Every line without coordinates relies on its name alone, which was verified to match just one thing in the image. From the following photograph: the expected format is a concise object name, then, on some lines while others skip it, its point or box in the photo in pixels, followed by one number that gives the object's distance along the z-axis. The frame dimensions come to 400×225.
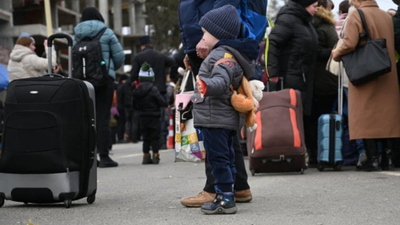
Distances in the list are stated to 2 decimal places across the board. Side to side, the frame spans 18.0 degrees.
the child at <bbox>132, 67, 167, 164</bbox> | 17.97
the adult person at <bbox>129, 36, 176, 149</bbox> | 20.16
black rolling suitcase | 9.24
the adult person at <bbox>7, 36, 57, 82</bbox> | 16.12
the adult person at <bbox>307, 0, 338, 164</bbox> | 14.67
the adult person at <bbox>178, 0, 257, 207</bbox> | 9.14
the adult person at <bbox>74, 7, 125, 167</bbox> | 15.92
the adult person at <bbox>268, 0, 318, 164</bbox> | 13.91
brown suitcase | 12.67
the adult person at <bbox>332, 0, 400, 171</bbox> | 13.18
